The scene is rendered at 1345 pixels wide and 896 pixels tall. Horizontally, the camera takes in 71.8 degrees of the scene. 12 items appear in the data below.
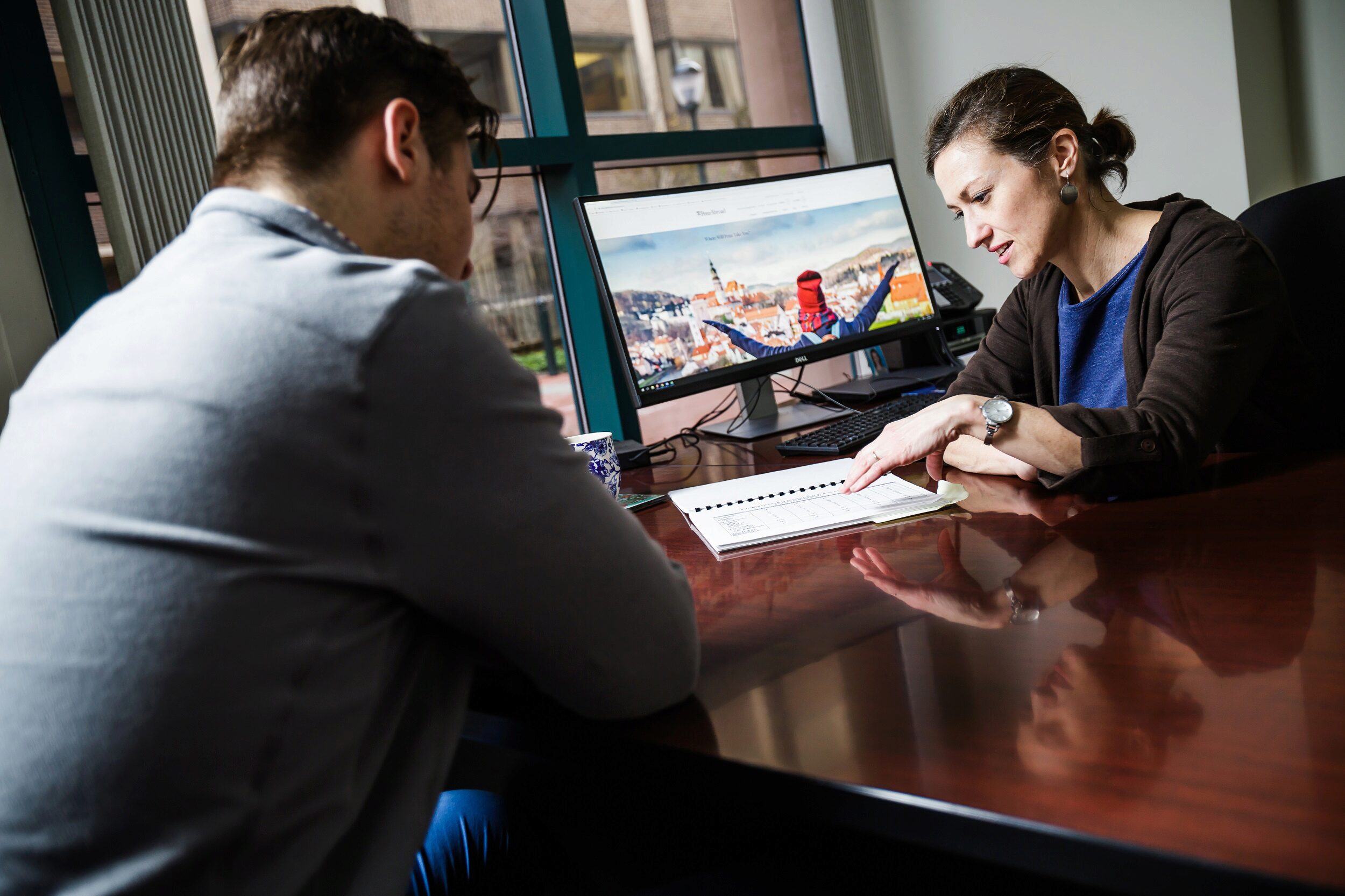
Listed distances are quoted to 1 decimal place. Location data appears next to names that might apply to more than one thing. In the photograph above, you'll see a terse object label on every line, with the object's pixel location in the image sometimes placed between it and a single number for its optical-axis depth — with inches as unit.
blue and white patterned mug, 52.5
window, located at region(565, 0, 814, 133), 96.0
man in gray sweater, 21.4
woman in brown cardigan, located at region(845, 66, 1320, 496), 44.4
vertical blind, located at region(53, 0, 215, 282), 60.2
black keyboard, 61.5
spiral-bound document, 44.9
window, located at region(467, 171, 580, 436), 90.7
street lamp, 106.0
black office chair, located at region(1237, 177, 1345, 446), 55.1
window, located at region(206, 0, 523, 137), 86.8
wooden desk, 18.6
